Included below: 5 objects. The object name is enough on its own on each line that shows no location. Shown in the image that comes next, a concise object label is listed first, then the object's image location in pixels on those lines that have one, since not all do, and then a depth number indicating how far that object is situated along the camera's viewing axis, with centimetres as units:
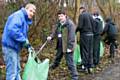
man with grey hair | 702
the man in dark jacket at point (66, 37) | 845
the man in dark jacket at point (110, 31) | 1246
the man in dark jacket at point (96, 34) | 1071
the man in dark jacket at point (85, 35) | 991
